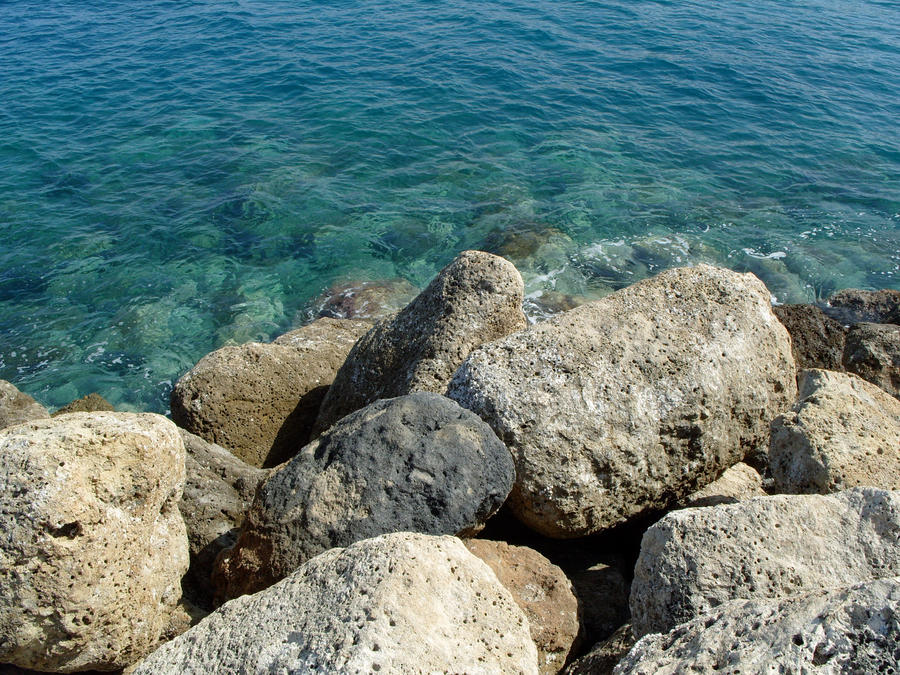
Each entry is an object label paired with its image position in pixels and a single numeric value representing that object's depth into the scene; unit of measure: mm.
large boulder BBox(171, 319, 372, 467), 6816
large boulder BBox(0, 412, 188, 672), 3588
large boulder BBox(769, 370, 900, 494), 4727
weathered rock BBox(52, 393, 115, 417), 6758
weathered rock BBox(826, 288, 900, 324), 10609
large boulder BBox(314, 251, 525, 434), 5762
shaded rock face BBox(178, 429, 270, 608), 4906
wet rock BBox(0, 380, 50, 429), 7090
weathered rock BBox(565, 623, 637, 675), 3807
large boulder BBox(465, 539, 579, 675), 4176
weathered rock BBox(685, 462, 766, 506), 5266
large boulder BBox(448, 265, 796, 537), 4754
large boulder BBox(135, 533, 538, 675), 2871
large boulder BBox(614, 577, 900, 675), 2424
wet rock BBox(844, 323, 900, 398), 7598
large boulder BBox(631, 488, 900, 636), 3615
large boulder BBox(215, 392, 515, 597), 4172
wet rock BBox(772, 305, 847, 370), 7547
